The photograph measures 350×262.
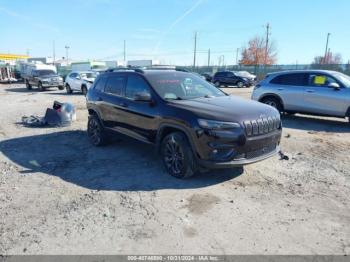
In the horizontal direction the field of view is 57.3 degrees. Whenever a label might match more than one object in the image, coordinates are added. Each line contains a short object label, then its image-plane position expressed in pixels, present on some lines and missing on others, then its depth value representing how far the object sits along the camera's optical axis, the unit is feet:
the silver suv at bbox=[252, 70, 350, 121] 32.19
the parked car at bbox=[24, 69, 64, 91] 84.02
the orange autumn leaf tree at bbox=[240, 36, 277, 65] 230.89
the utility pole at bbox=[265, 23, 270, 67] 211.70
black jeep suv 15.39
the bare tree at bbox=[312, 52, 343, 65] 249.24
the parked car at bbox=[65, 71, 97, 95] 71.41
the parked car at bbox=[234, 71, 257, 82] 100.99
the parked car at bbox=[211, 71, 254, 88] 99.76
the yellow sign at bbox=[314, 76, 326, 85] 33.29
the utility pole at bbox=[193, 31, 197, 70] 215.04
